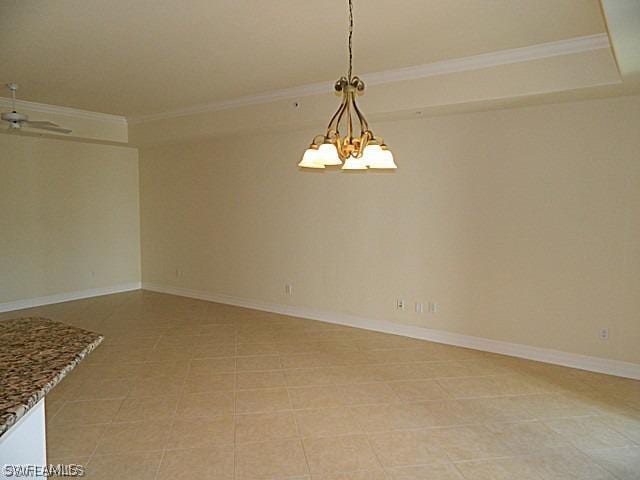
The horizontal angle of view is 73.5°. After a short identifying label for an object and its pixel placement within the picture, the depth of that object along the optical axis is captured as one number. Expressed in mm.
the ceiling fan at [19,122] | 4418
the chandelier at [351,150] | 2447
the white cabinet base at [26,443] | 1307
